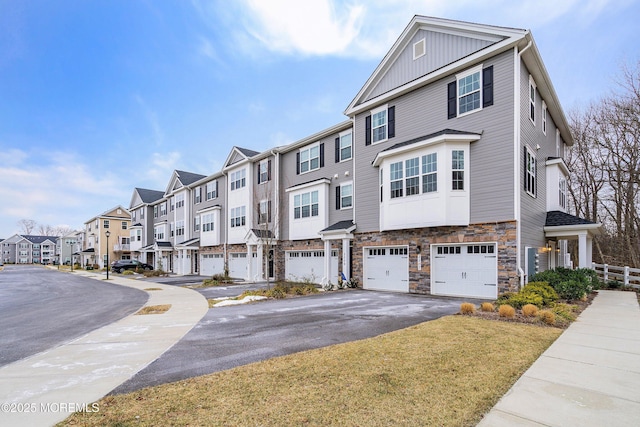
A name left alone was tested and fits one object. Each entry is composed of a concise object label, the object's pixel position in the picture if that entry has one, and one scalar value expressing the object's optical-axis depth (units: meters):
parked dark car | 38.99
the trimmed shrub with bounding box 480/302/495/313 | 9.46
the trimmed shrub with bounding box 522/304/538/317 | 8.59
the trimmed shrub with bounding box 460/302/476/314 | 9.27
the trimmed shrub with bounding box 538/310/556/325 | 7.90
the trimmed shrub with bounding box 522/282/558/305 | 10.13
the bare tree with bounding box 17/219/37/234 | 117.62
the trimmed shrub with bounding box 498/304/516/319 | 8.52
